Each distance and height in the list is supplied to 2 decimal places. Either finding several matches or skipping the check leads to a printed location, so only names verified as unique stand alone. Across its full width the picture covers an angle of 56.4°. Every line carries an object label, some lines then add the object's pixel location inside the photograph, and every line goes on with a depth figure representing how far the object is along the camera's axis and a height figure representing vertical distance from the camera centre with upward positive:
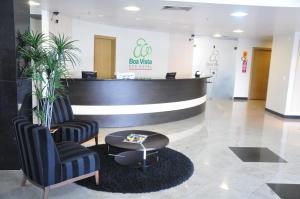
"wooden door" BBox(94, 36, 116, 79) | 8.73 +0.18
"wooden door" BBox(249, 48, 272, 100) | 11.72 -0.16
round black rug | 3.40 -1.49
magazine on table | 3.95 -1.09
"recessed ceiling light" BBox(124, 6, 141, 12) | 5.37 +1.06
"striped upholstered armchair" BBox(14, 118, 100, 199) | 2.77 -1.06
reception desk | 5.86 -0.85
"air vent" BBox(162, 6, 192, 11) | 5.15 +1.05
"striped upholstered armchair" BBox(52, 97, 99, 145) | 4.07 -1.01
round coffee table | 3.76 -1.11
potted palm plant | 3.71 -0.07
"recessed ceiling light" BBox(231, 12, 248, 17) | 5.40 +1.04
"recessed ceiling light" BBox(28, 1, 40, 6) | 5.32 +1.06
